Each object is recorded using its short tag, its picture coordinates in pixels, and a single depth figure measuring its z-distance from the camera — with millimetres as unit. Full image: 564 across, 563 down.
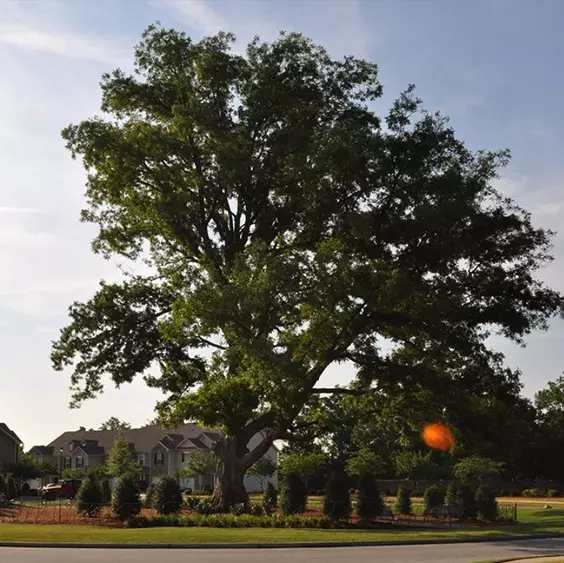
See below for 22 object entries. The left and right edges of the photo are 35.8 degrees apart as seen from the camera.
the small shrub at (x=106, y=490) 50016
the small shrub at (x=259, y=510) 38159
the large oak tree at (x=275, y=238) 33188
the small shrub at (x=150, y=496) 40725
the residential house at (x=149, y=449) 100188
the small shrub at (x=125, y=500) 35938
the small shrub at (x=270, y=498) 44075
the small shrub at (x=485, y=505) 42375
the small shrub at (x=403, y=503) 45469
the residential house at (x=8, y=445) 79200
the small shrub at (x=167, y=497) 38688
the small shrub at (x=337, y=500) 36812
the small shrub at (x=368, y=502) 37094
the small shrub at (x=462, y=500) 42656
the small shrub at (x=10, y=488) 56688
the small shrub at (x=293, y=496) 38812
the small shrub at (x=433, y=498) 46288
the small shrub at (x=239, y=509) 38000
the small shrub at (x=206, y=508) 38662
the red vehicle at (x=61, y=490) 68188
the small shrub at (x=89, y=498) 38062
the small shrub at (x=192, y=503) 40853
